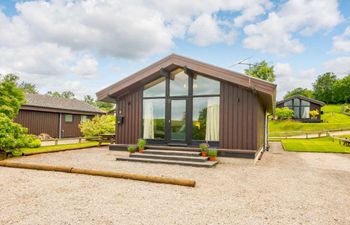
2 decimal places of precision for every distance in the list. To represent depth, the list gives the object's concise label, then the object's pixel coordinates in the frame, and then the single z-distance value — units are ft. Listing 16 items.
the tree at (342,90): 196.54
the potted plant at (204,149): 26.18
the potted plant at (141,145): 29.34
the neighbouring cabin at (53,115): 54.39
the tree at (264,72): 137.69
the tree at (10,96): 31.71
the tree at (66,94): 221.66
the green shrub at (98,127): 49.96
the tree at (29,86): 195.99
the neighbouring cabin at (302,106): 111.72
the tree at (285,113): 108.47
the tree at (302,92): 222.52
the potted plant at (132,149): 28.86
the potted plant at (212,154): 25.98
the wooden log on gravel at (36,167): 20.70
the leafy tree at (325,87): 214.90
